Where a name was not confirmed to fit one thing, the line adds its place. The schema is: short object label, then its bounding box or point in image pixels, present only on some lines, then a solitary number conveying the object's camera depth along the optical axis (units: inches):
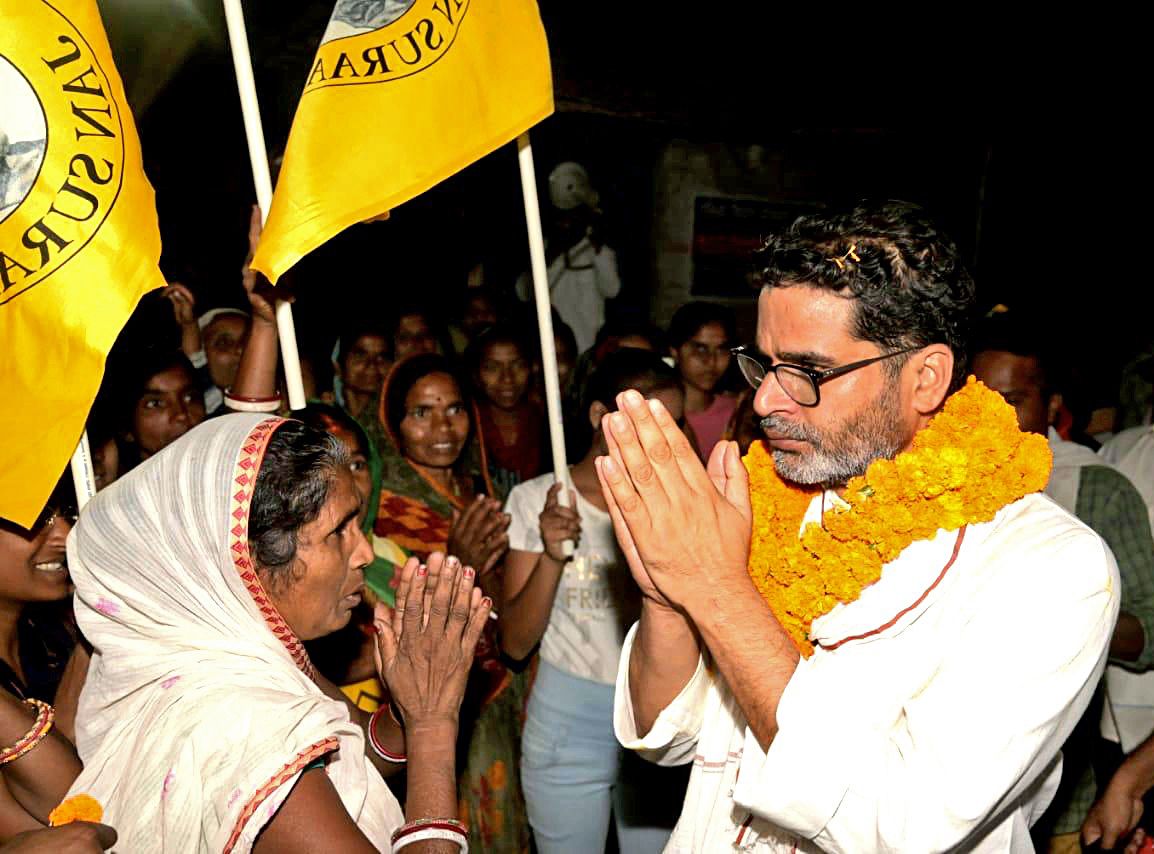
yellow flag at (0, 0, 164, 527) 93.0
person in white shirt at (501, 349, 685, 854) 139.3
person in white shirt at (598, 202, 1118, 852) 63.7
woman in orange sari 143.6
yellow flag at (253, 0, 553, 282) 103.8
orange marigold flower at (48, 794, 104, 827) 76.2
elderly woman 72.1
